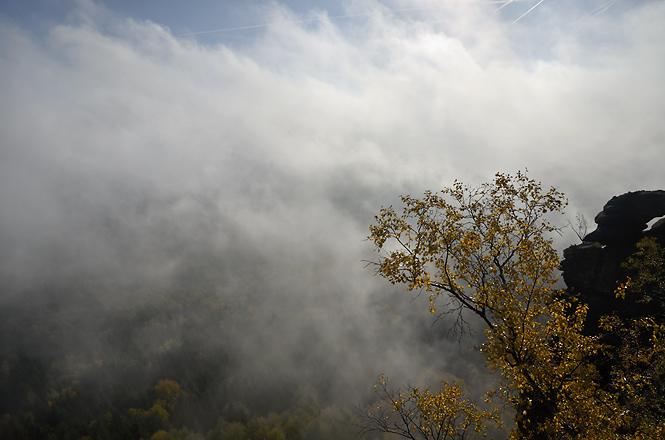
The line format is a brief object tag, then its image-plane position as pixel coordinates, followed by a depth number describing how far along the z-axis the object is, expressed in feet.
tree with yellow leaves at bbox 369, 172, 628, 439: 38.47
